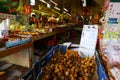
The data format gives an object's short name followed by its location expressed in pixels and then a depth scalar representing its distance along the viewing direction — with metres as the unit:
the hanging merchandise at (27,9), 4.49
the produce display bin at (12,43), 2.23
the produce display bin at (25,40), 2.62
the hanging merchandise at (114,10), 1.69
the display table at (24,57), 2.83
